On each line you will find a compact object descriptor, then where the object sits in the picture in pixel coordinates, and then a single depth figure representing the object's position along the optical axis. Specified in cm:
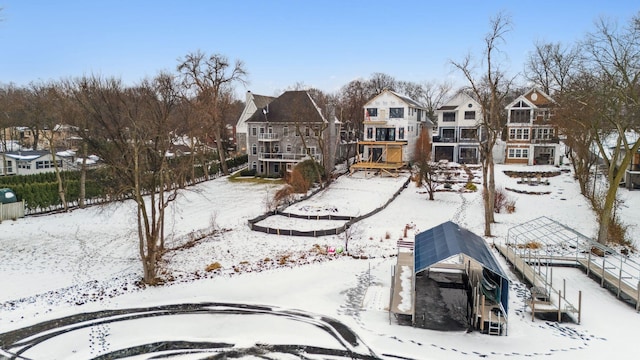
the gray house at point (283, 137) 4366
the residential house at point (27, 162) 4100
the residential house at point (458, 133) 4916
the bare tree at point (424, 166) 3133
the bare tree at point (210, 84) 4511
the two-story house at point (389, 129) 4434
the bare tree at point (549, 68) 4520
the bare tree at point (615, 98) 1766
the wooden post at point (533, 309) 1372
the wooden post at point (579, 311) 1327
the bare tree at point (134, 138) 1642
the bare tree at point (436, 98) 8319
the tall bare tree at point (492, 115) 2217
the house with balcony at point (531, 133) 4516
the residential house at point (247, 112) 5638
